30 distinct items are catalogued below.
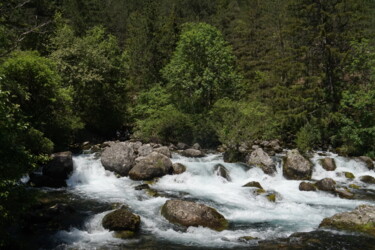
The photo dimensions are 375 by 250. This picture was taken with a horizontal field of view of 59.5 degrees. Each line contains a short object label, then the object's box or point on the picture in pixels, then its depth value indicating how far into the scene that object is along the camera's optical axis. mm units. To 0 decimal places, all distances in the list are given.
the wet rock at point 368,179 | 20703
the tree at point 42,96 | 20234
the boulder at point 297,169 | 21203
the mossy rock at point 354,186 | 19688
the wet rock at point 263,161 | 21875
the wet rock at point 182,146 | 28797
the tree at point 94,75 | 29672
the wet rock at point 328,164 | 22562
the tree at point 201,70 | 31406
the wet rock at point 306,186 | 18734
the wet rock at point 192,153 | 25625
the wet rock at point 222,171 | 20938
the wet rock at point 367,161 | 23109
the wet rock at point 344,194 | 17672
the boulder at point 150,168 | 19844
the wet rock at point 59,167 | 19172
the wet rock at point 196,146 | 28750
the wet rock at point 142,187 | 18184
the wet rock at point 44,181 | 18250
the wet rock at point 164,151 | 24156
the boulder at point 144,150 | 24284
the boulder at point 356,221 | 12891
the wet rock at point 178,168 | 20844
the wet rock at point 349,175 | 21534
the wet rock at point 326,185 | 18562
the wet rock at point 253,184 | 19031
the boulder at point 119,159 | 20642
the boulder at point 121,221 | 12633
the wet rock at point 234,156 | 23734
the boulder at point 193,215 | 13258
